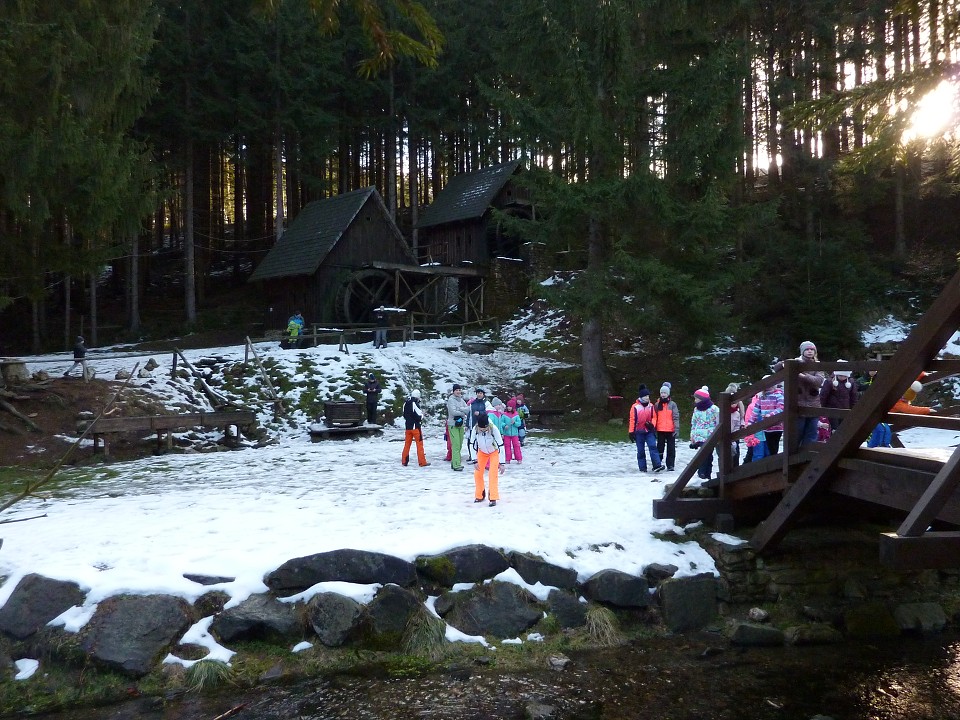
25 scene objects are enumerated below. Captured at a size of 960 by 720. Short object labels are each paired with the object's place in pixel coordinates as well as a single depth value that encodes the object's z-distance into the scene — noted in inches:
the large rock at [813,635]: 326.3
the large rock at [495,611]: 319.9
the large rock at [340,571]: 319.9
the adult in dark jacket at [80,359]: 752.3
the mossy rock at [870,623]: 335.9
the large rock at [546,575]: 338.6
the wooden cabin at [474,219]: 1349.7
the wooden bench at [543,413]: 783.1
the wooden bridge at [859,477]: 230.7
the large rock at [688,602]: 335.0
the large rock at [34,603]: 293.6
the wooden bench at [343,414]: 708.0
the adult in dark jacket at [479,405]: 479.8
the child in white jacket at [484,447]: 416.5
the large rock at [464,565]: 334.6
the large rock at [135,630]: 285.9
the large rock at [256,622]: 302.5
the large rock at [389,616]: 311.0
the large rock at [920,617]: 339.3
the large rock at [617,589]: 335.0
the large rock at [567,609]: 327.3
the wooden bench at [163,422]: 593.6
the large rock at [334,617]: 307.1
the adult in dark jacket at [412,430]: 548.7
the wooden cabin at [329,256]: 1151.6
